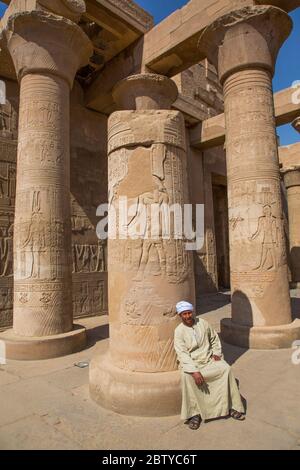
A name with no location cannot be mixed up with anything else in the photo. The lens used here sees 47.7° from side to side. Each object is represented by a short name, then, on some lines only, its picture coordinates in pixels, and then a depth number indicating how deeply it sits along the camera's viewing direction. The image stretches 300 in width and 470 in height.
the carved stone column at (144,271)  3.32
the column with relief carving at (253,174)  5.90
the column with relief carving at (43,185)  5.77
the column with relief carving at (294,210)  16.25
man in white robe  3.08
